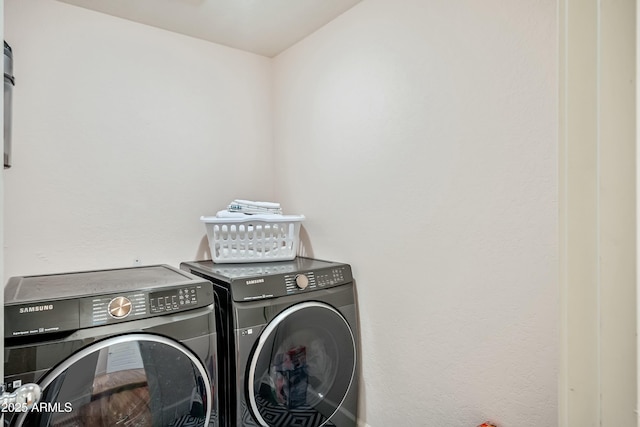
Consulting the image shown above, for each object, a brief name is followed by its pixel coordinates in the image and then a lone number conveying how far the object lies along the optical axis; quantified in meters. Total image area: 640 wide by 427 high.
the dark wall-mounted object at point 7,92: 1.42
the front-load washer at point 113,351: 1.12
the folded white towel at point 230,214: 1.96
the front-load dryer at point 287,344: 1.53
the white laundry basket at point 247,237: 1.97
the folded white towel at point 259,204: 2.03
